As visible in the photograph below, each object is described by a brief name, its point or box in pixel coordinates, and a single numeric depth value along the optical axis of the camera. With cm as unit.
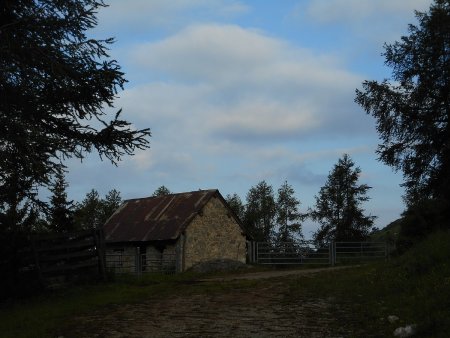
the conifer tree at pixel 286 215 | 7406
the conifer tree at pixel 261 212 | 7394
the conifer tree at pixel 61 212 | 1455
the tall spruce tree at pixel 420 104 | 3041
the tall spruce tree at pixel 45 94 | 1241
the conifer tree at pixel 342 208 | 5466
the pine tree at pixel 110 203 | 8081
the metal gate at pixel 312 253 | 2952
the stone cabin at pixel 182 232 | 3284
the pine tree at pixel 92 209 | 7772
